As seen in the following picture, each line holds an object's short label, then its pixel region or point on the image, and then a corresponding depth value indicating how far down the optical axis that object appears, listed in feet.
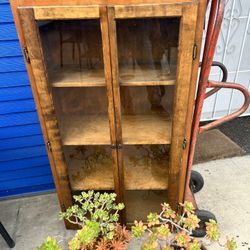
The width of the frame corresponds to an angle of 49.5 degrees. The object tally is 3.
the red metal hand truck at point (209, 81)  3.60
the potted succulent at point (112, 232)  3.99
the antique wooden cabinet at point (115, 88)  3.38
